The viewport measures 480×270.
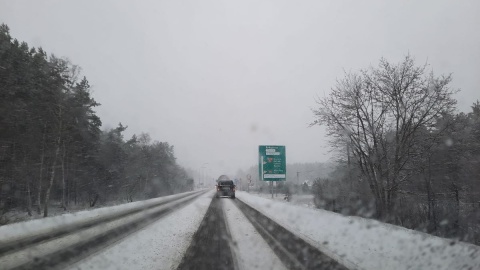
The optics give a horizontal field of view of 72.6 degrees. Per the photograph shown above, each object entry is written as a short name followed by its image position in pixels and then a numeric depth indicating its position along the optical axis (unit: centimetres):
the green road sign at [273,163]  3509
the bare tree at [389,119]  1656
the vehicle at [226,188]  4006
